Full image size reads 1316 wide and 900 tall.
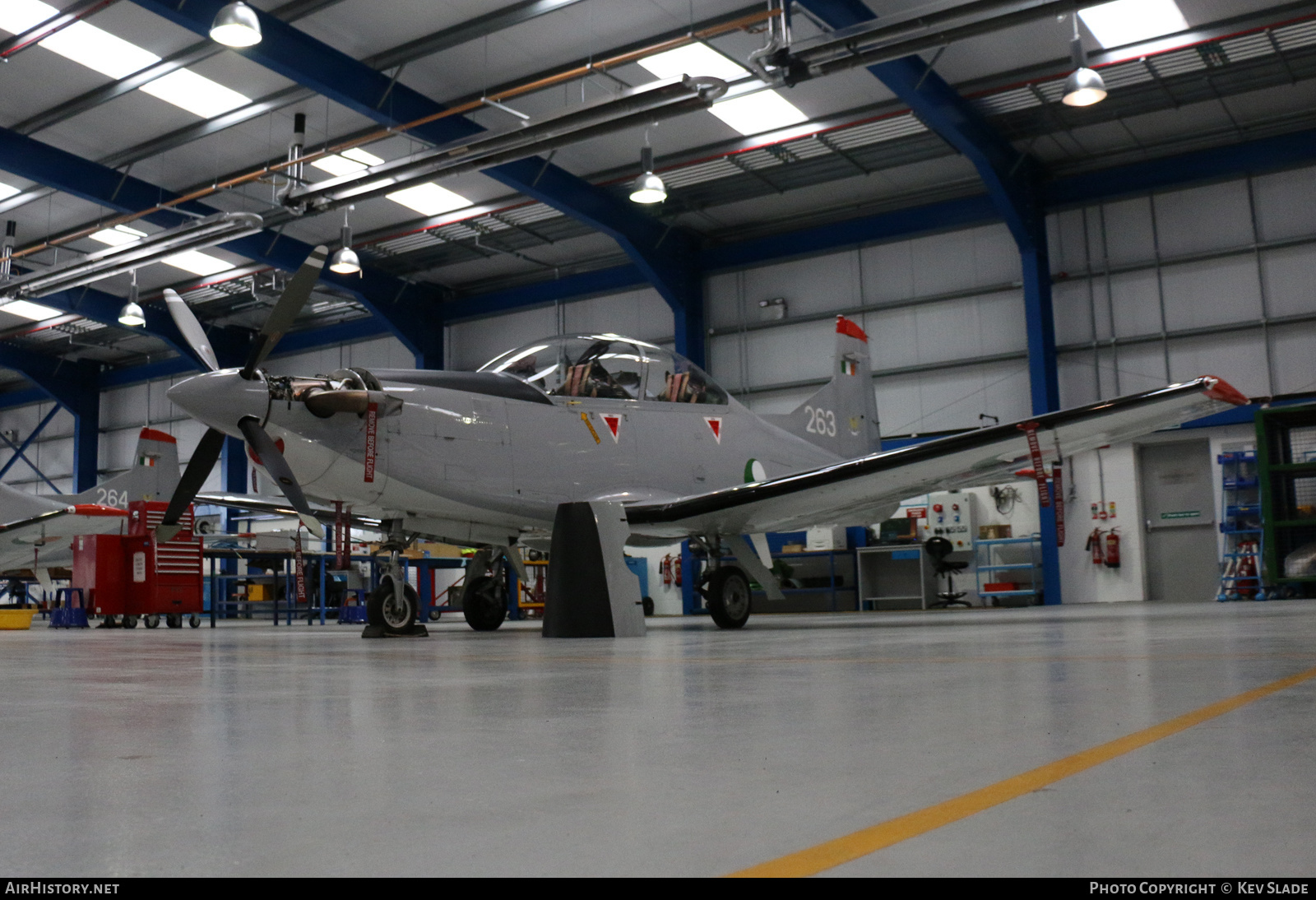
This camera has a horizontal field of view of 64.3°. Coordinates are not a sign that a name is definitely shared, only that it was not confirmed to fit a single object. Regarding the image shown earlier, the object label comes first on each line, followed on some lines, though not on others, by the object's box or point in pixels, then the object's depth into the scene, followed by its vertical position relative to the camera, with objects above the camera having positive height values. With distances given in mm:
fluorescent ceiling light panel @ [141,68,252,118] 15914 +7408
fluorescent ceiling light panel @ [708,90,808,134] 16781 +7192
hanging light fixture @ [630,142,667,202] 14781 +5231
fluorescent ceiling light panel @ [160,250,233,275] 23047 +6887
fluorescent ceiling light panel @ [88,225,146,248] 22219 +7270
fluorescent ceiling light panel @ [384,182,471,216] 19938 +7053
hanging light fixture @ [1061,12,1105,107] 11648 +5071
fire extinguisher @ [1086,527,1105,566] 18984 -69
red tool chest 13367 +24
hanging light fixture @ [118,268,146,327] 20859 +5150
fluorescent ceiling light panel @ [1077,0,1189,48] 14211 +7156
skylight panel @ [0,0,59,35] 13609 +7379
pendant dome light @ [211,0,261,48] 10562 +5490
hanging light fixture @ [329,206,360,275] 17406 +5125
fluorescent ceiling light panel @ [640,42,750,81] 14953 +7107
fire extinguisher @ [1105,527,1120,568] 18828 -162
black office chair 18469 -335
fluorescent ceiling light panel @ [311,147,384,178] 18219 +7146
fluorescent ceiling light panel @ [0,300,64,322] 26469 +6825
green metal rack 13750 +541
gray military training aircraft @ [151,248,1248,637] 7105 +794
